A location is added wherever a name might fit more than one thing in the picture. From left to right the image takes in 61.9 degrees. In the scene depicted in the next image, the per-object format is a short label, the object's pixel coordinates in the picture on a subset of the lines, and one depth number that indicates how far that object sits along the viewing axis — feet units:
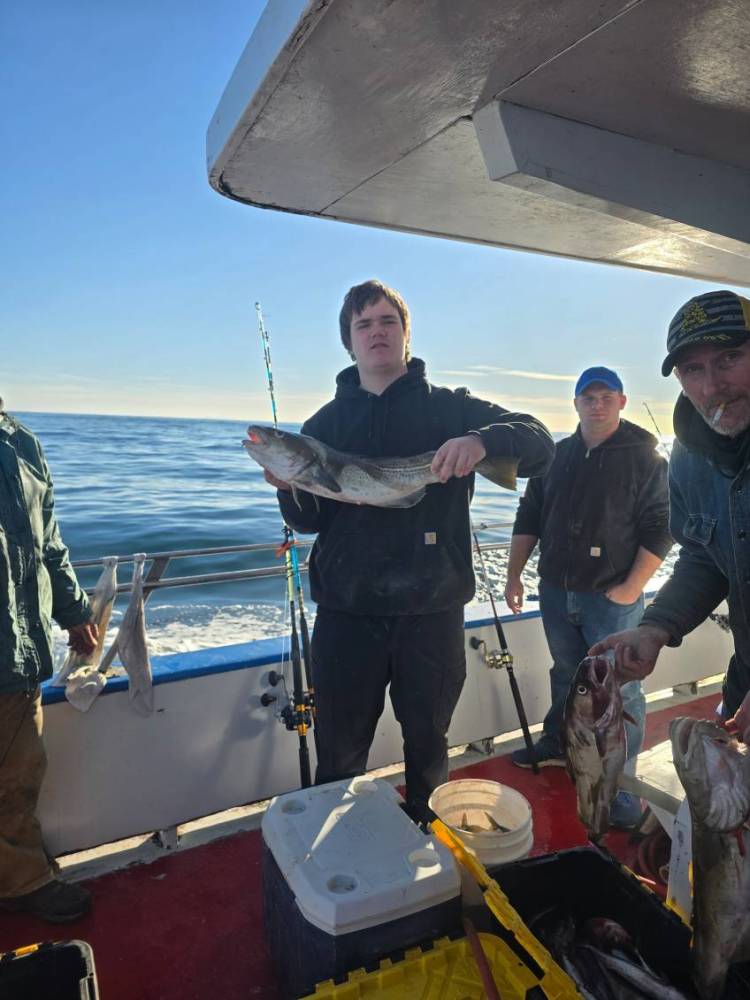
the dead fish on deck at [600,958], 4.80
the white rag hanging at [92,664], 9.10
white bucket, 7.89
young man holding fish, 7.95
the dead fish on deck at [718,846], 4.72
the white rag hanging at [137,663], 9.37
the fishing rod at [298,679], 8.82
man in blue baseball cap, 10.93
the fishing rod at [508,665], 11.49
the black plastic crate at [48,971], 5.05
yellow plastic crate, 4.57
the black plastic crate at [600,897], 5.31
